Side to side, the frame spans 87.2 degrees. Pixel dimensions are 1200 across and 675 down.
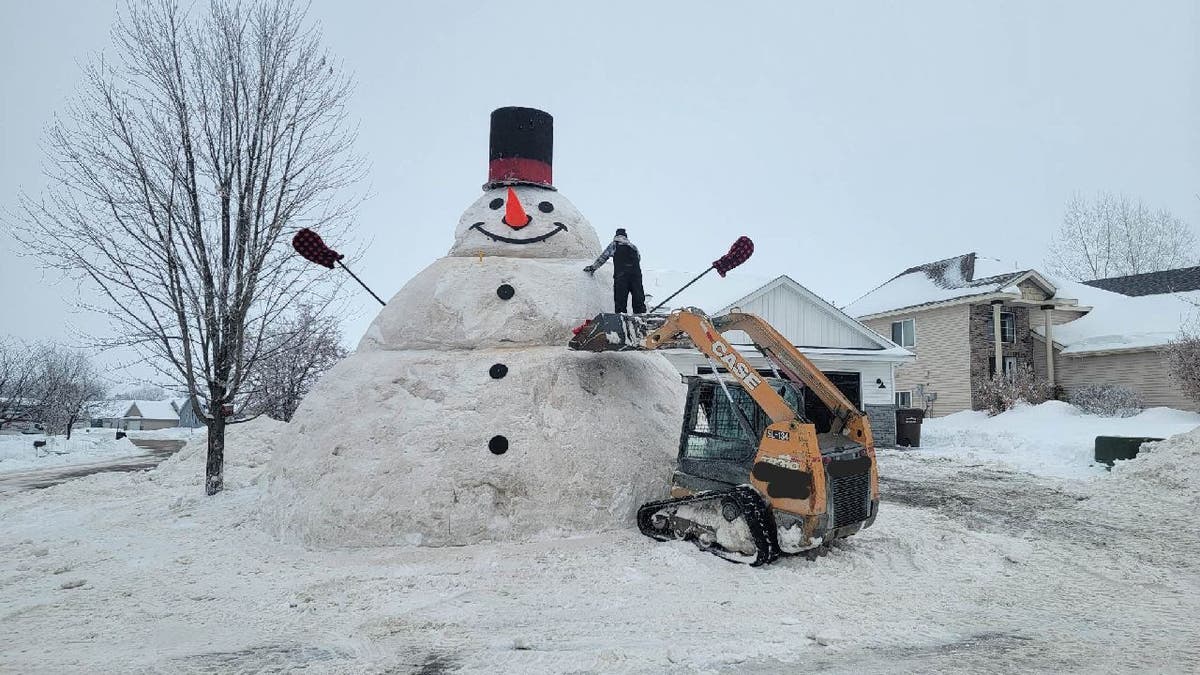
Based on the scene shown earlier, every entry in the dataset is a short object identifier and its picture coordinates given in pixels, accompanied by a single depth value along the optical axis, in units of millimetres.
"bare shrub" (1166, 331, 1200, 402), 16062
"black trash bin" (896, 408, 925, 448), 17078
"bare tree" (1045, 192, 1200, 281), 34500
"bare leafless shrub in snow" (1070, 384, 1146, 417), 17656
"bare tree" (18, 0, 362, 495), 8609
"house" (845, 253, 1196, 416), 20219
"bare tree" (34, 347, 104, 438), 27828
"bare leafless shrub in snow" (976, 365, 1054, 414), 19547
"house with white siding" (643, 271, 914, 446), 17484
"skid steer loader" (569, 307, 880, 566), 5281
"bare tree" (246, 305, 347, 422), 18547
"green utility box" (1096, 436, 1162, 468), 11350
